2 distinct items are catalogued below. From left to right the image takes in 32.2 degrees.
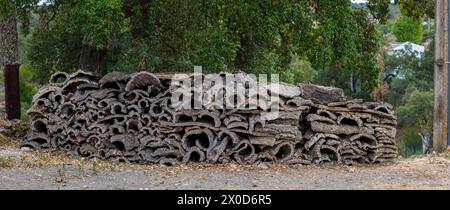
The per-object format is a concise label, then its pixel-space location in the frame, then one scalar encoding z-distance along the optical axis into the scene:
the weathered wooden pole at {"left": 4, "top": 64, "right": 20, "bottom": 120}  13.77
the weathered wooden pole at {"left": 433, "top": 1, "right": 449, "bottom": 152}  11.47
